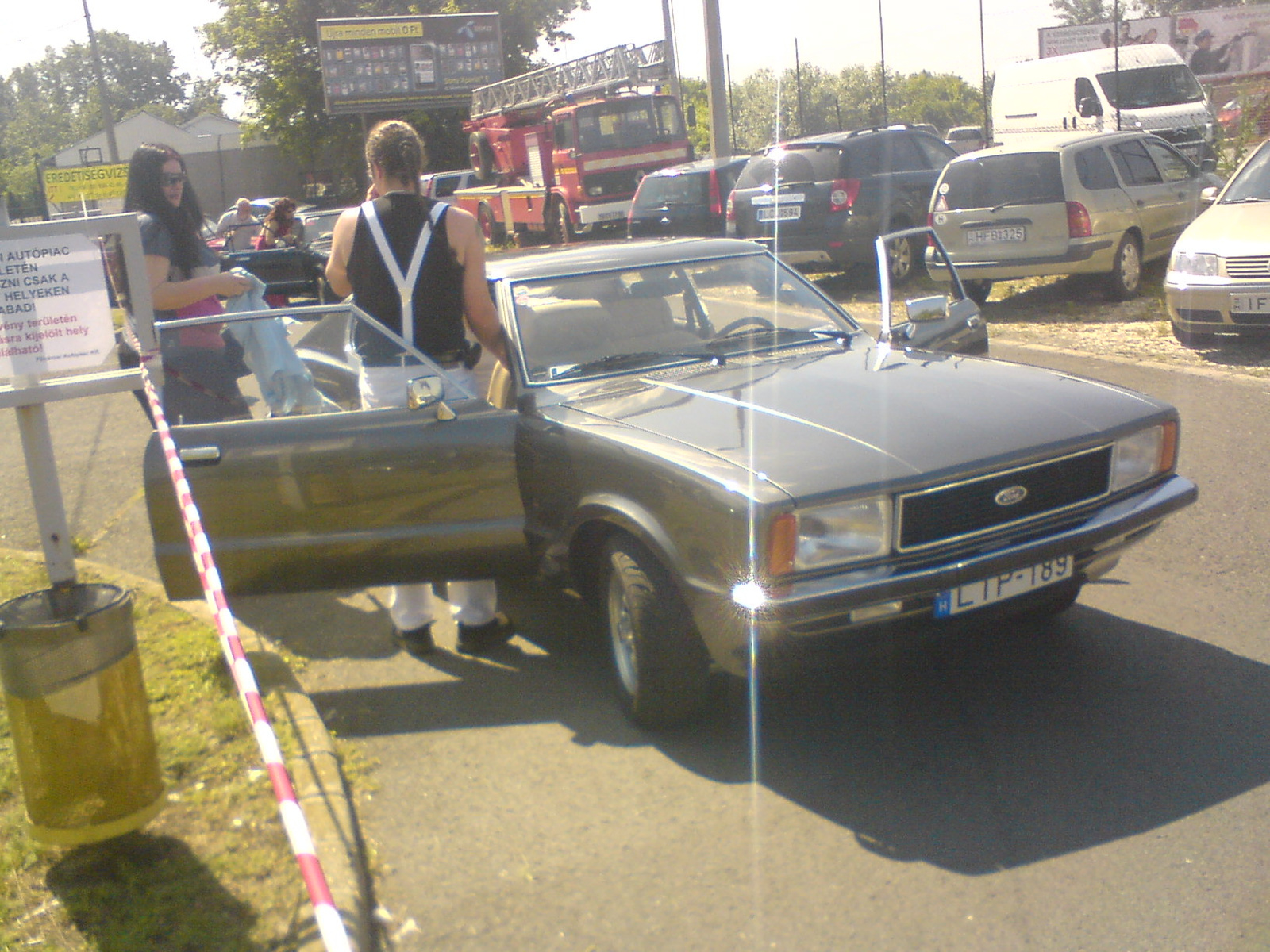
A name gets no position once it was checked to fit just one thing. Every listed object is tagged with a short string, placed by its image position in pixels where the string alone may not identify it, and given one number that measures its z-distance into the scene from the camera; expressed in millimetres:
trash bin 3121
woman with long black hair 4691
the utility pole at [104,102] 41031
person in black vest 4676
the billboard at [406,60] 42750
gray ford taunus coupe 3453
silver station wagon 11617
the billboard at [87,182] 20312
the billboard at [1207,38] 45094
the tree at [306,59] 51219
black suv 13969
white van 23156
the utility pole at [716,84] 18469
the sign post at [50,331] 3672
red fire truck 25984
